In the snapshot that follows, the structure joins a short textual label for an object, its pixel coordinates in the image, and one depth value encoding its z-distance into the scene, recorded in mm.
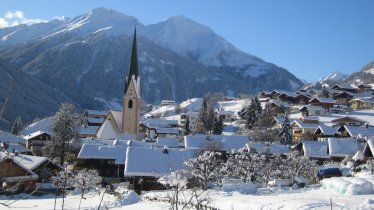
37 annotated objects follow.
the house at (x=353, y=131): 60606
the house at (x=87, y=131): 85188
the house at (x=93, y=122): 107675
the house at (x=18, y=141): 56706
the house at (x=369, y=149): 40156
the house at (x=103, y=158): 44344
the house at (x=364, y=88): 129750
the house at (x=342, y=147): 51500
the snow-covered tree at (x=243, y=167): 37969
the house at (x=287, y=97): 118962
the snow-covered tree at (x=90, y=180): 30208
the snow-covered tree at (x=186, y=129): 85394
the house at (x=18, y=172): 33781
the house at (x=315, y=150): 53031
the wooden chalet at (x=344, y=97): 112269
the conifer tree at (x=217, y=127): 81625
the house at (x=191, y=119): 106806
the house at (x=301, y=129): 76062
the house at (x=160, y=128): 91550
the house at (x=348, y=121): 77938
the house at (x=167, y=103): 171788
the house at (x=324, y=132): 68125
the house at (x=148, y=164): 37469
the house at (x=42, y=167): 38950
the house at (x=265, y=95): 129225
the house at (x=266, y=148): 52125
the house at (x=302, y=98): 113812
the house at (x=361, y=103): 101188
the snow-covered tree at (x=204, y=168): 33031
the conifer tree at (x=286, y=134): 68625
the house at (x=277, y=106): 102062
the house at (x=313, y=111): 94188
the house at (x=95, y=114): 120688
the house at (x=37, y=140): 74312
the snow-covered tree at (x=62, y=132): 54312
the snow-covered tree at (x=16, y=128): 92938
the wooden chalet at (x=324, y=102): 101250
